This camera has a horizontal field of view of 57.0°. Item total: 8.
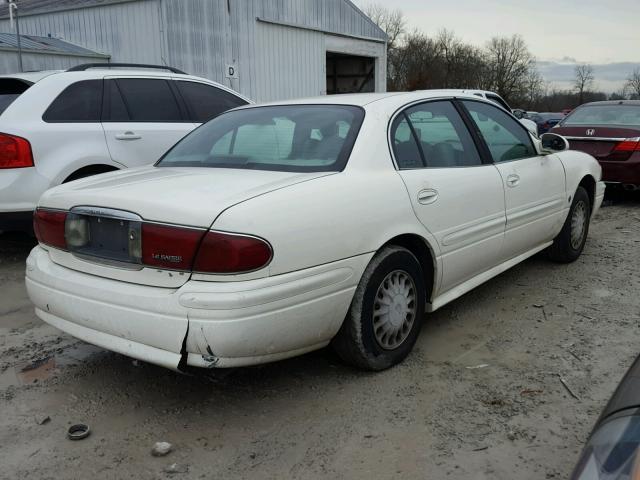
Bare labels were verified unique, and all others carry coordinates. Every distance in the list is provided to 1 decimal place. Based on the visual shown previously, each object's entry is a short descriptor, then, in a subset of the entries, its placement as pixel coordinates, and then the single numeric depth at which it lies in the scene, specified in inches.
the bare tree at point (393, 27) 2463.2
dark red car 315.9
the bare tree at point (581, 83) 3430.1
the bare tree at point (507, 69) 2506.2
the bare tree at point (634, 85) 2827.3
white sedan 95.4
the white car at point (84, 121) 191.5
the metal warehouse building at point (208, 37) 547.2
